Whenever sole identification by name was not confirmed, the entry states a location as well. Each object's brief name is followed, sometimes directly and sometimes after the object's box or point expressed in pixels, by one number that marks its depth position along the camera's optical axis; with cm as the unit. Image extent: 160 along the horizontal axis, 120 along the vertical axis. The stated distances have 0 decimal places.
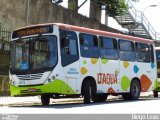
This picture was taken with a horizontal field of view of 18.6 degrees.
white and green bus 1859
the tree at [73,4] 4348
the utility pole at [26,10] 3046
